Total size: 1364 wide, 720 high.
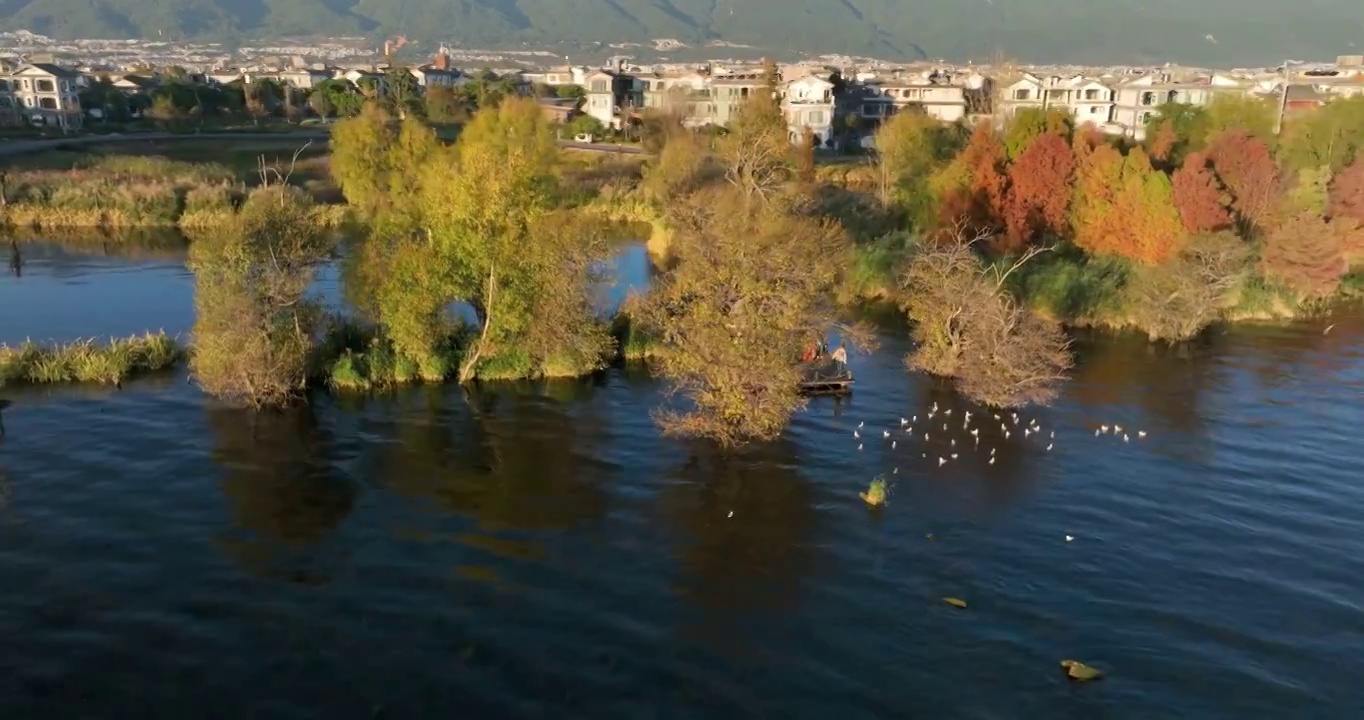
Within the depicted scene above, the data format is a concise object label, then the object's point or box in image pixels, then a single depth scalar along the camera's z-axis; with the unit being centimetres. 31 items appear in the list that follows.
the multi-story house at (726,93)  13275
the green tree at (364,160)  7100
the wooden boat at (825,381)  3894
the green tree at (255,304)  3466
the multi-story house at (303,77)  18042
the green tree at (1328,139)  6850
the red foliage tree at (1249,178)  5938
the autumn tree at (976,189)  5556
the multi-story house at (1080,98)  12294
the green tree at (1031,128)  5900
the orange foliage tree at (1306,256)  5269
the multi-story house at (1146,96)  12188
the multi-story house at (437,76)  17975
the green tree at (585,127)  12594
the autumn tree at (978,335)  3691
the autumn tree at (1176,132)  7056
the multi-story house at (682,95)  12569
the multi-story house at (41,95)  12269
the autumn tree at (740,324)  3067
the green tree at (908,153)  6862
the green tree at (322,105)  14038
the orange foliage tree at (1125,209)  5278
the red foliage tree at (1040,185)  5531
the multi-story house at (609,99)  14012
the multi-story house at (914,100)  13612
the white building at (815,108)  12438
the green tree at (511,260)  3816
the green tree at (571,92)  16992
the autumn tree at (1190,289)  4691
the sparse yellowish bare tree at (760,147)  4922
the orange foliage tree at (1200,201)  5403
